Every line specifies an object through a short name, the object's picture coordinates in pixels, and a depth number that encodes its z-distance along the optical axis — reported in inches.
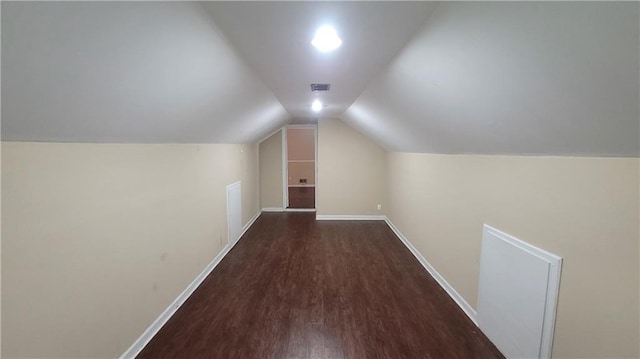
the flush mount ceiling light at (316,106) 131.0
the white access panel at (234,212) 159.3
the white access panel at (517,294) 61.8
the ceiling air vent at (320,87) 94.6
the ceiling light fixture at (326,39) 51.6
